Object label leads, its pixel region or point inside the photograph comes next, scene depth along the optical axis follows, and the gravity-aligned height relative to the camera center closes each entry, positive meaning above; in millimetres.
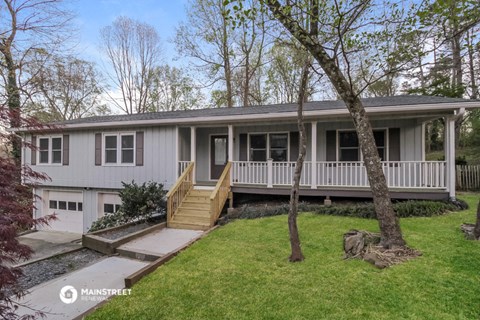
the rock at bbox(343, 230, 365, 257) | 4840 -1448
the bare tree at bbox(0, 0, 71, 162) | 14188 +6964
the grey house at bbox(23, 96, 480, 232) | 7910 +325
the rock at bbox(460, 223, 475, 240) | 5242 -1328
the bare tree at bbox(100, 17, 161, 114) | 23406 +9039
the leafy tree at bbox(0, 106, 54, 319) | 2572 -464
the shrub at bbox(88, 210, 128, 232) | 8594 -1812
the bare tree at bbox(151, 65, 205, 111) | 24172 +6222
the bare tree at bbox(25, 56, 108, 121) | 15609 +5073
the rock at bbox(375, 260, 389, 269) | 4242 -1556
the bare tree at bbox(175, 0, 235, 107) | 19156 +8770
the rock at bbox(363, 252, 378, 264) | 4414 -1526
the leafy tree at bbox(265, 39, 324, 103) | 19250 +6318
